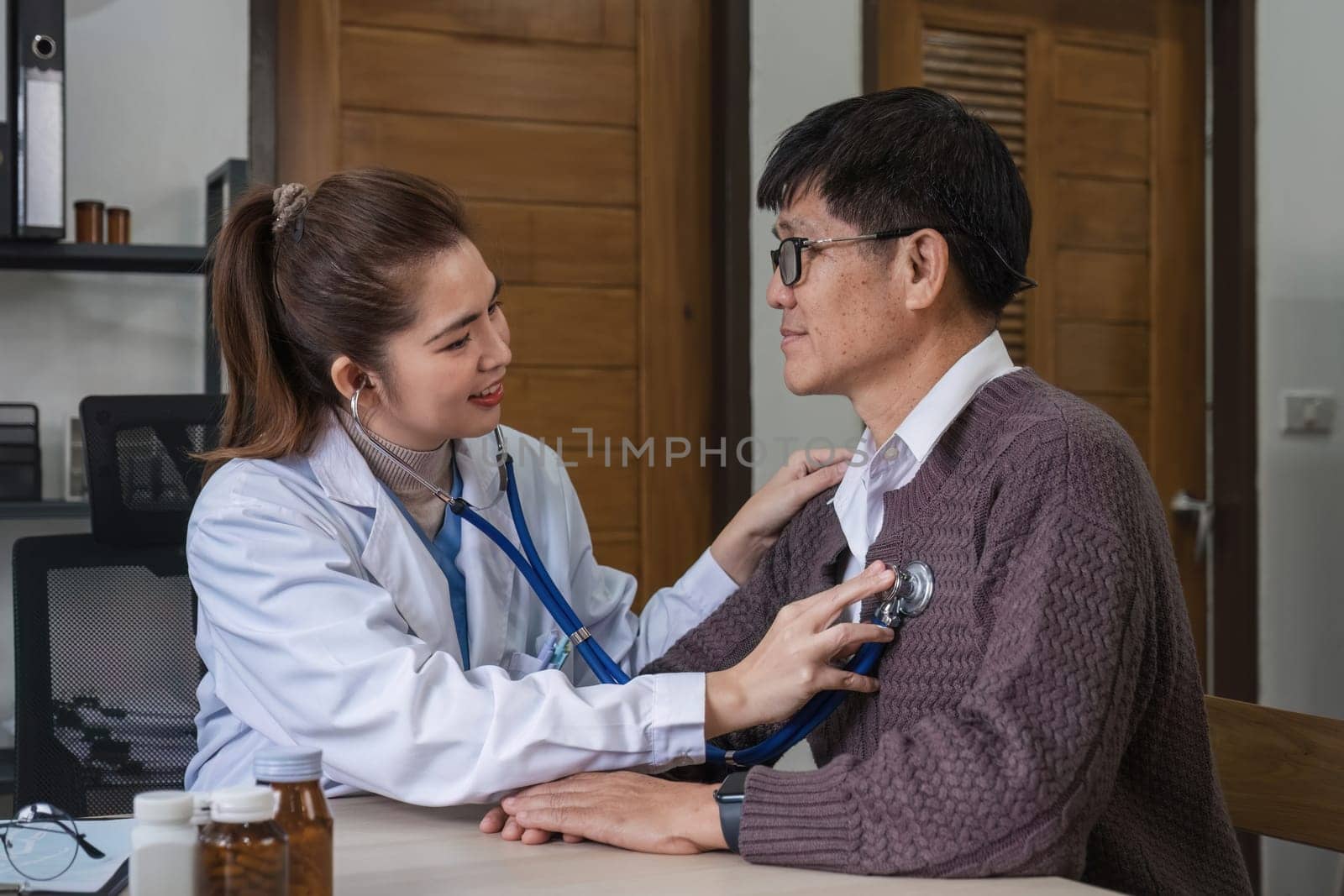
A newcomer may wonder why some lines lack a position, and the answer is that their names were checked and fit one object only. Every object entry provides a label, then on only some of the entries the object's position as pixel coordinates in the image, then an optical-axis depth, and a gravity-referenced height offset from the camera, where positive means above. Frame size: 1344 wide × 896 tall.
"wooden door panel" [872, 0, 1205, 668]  3.17 +0.65
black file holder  2.25 -0.02
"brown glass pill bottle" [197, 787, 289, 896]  0.79 -0.24
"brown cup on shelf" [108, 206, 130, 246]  2.32 +0.39
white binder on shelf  2.13 +0.54
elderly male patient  1.07 -0.13
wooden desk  1.03 -0.34
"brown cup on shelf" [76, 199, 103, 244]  2.30 +0.40
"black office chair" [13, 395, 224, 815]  1.71 -0.23
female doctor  1.22 -0.12
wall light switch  3.25 +0.10
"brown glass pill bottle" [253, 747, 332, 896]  0.83 -0.23
